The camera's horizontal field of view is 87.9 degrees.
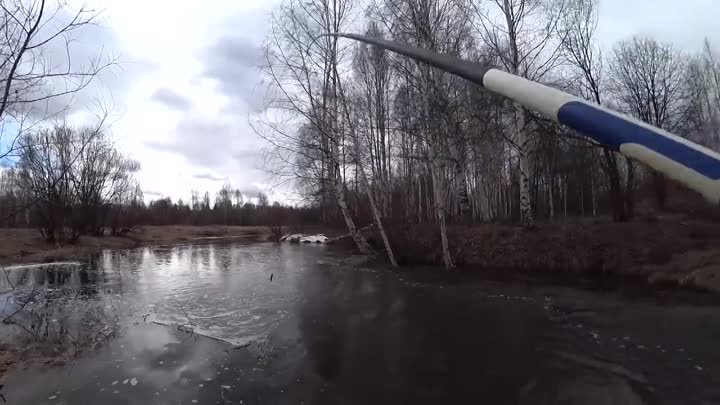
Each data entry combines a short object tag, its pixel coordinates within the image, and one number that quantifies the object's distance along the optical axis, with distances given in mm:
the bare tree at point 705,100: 28641
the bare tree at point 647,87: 22797
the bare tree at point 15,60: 3957
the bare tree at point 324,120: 14203
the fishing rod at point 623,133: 1008
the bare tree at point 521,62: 14617
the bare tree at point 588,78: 17859
